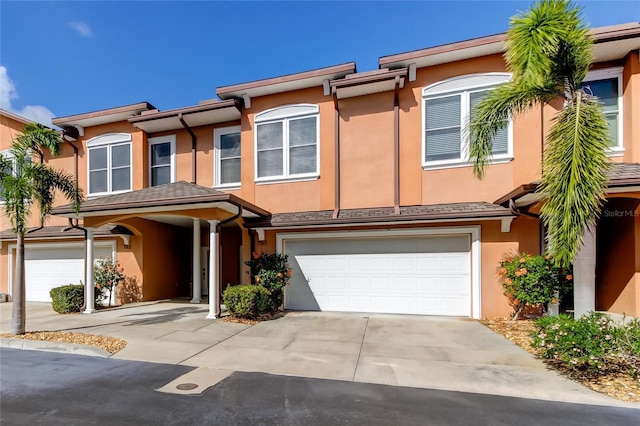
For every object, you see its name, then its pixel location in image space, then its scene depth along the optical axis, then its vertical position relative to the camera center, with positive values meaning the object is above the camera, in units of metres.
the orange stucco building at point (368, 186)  8.78 +0.90
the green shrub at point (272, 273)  9.86 -1.74
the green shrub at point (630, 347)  4.86 -1.95
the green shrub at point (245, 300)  8.78 -2.28
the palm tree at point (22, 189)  7.51 +0.61
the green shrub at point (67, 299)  10.33 -2.61
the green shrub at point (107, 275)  11.59 -2.12
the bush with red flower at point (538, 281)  7.99 -1.60
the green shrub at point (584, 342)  4.99 -1.96
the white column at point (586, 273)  6.03 -1.06
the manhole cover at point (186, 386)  4.81 -2.50
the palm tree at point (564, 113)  5.54 +1.79
